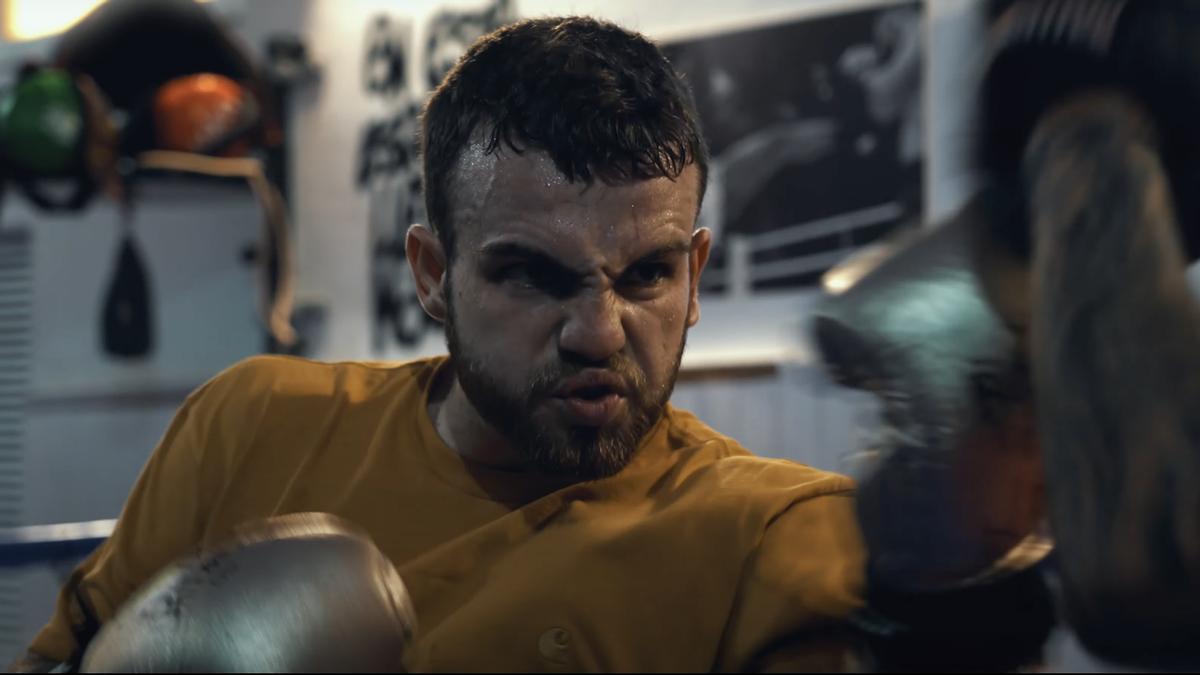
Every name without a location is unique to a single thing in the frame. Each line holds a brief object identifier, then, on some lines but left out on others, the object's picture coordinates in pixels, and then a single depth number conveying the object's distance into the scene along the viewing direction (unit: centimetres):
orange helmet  443
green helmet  430
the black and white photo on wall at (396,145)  466
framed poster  367
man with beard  118
